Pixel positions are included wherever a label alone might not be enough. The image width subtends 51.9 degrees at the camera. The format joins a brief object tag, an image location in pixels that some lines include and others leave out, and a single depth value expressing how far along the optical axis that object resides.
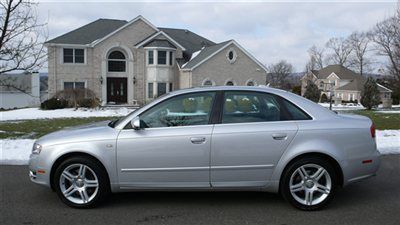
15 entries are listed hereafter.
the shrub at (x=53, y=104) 26.46
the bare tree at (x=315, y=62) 90.96
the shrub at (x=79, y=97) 27.03
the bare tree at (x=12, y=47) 11.81
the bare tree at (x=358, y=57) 89.69
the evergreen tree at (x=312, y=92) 38.74
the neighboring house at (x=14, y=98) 56.12
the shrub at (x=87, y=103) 26.97
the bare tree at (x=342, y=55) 92.50
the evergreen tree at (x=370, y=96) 30.17
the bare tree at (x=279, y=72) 92.38
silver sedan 5.10
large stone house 34.50
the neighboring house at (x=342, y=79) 71.88
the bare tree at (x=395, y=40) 22.65
